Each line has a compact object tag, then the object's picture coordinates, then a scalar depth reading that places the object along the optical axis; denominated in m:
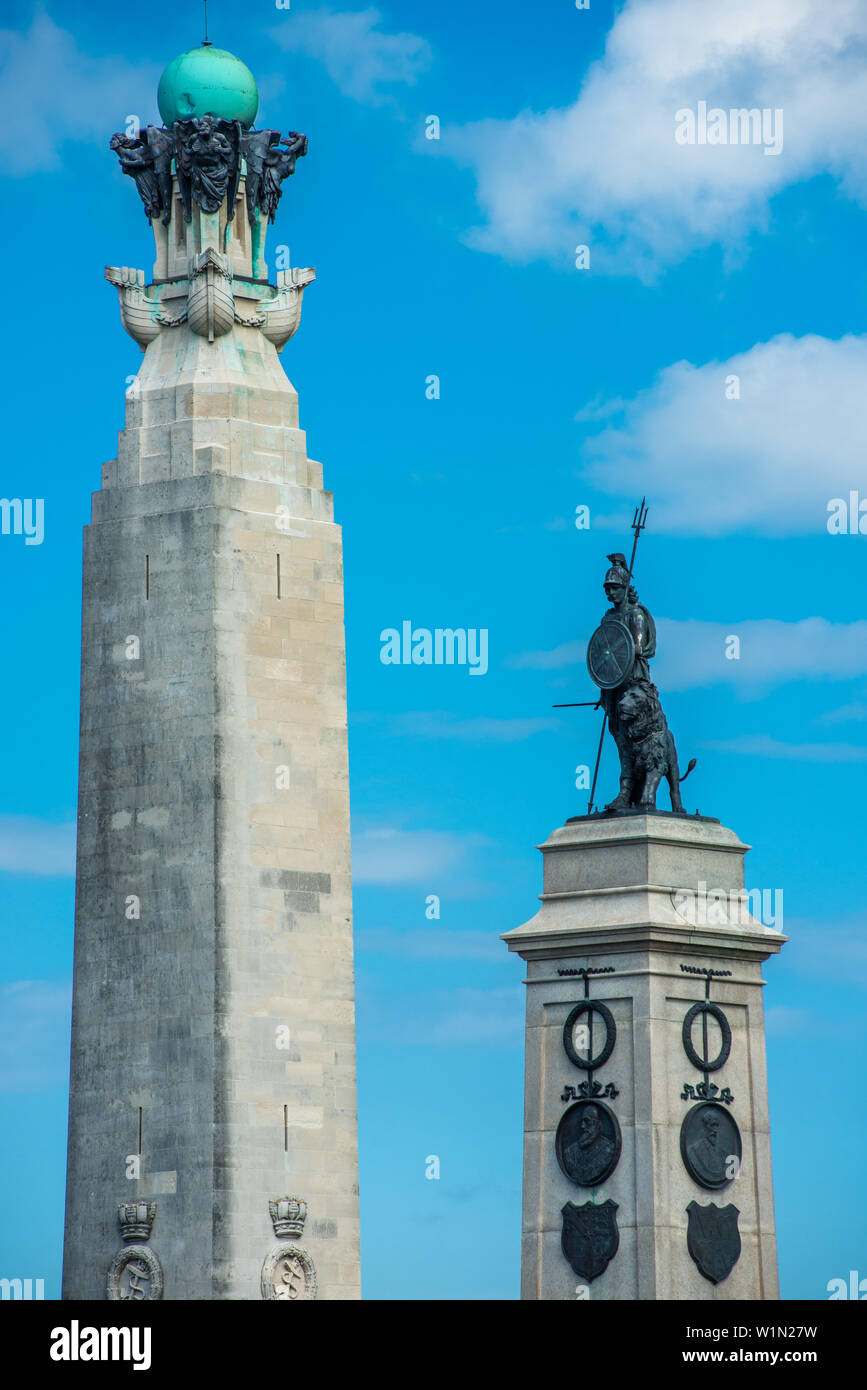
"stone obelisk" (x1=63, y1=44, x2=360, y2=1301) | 71.56
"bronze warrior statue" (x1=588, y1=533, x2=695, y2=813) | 73.56
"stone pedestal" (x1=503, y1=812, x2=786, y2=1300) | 71.12
